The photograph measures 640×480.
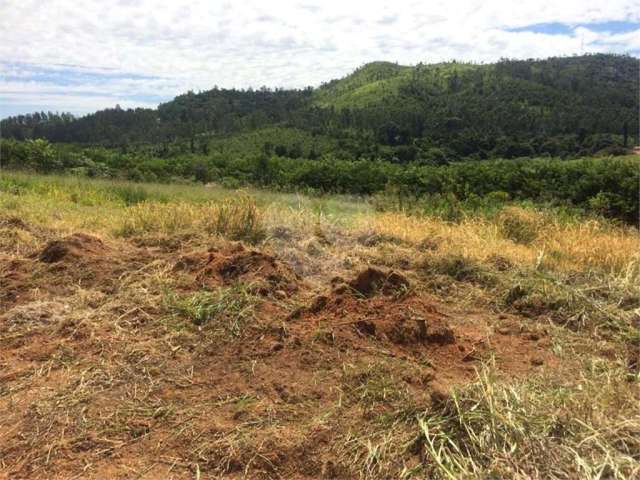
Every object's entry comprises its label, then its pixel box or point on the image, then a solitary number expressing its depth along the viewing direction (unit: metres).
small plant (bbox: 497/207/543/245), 6.68
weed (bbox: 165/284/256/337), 3.54
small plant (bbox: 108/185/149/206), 10.90
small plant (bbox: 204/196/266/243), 5.95
